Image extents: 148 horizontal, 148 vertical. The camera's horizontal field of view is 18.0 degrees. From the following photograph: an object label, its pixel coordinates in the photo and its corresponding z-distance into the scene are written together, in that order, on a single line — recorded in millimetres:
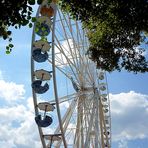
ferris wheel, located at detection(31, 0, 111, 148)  24000
